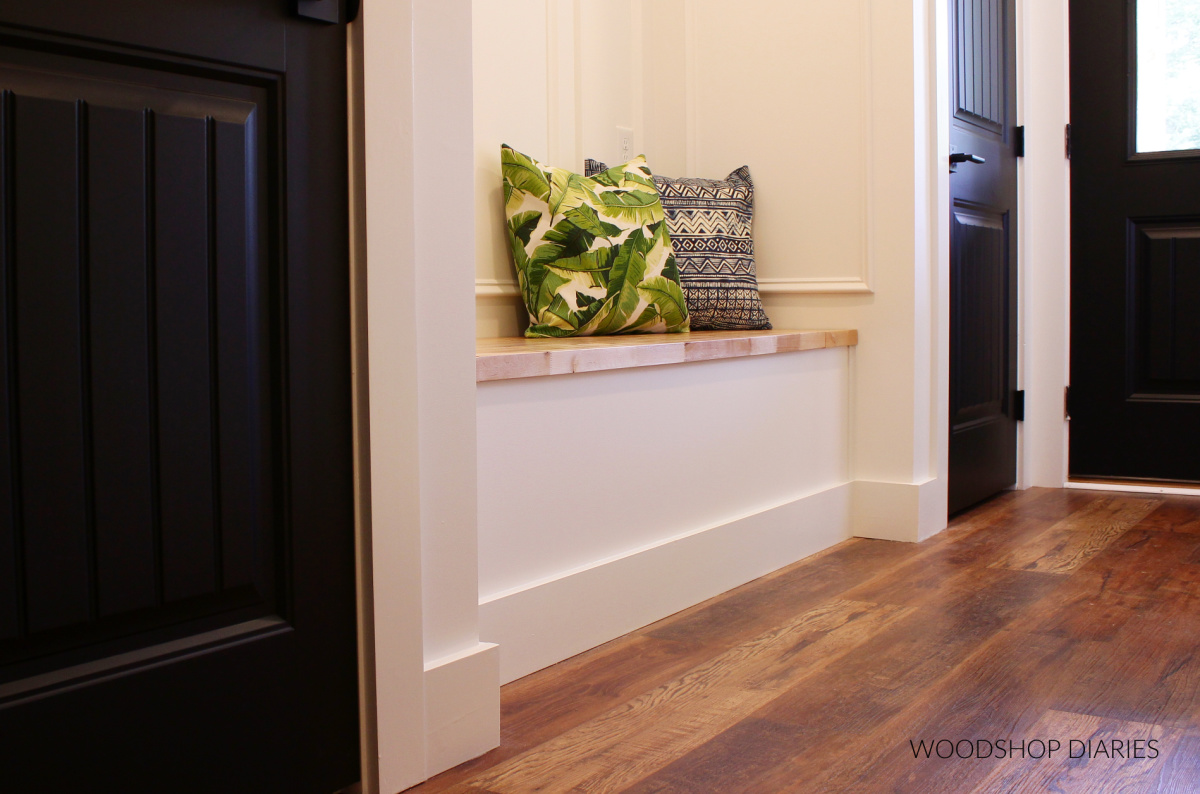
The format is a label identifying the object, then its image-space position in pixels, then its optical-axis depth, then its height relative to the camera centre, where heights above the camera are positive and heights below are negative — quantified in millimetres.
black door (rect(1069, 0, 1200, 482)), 3109 +337
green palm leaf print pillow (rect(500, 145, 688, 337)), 2227 +234
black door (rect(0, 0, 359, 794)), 931 -40
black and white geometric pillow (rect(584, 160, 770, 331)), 2551 +262
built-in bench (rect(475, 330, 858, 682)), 1611 -232
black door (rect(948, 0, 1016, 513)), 2832 +294
